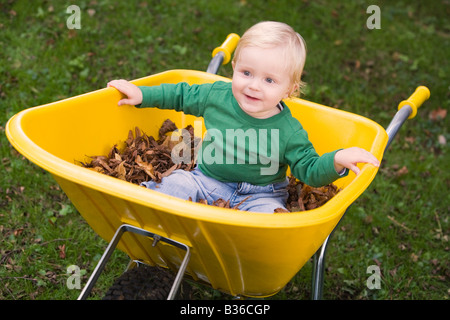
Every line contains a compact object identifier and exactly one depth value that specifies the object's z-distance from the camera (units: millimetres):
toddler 1729
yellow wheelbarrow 1293
